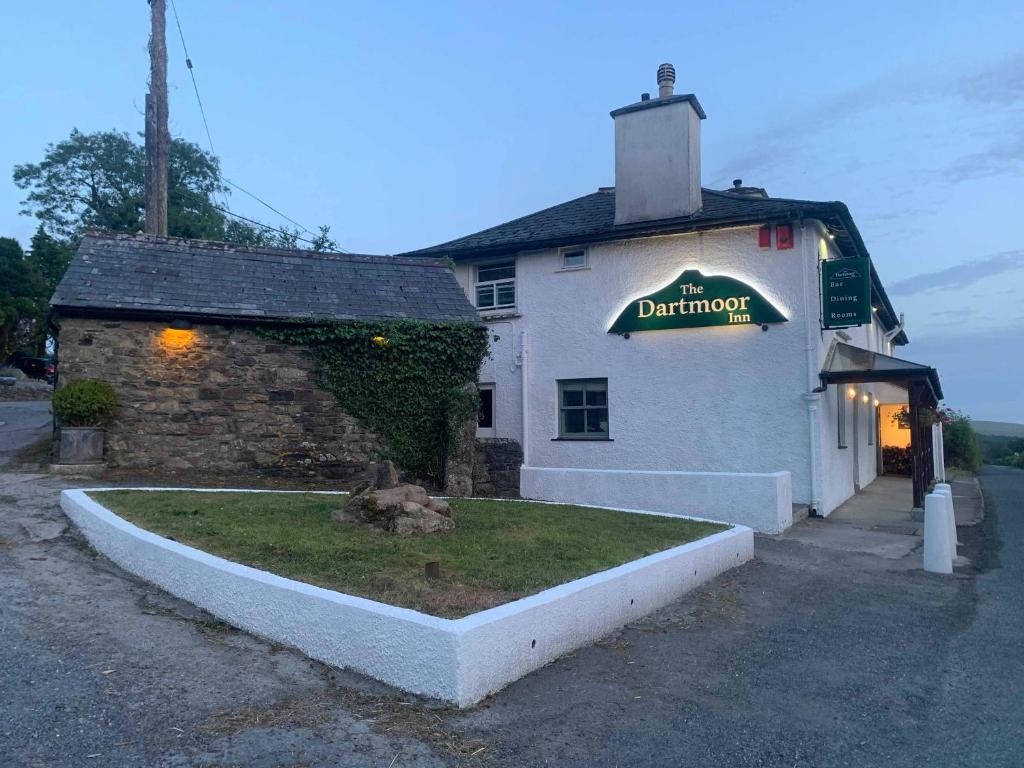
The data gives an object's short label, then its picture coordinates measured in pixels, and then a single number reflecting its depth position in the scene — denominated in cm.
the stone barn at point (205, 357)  1208
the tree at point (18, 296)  3441
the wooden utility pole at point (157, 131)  1662
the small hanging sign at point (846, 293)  1290
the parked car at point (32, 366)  3700
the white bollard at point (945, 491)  927
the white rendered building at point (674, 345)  1314
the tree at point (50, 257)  3794
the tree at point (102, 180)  3806
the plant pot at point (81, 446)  1128
